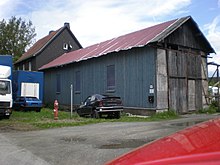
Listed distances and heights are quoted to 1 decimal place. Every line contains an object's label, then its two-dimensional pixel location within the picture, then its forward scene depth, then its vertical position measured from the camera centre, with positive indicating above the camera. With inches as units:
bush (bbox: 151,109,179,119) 565.9 -60.4
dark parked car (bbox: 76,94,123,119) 557.1 -36.6
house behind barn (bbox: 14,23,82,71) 1156.9 +221.1
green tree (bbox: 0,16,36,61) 1712.7 +405.1
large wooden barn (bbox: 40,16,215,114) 605.4 +65.6
